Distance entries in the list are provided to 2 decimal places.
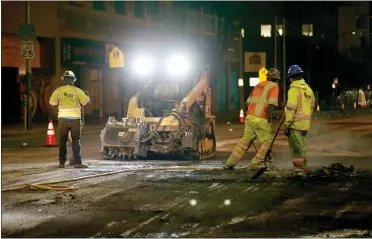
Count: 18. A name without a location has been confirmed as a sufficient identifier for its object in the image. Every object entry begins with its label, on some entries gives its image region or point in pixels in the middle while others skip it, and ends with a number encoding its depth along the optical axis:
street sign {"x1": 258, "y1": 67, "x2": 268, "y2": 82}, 35.53
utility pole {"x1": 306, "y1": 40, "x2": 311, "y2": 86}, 67.68
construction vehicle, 14.87
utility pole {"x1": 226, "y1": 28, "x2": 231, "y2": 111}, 51.32
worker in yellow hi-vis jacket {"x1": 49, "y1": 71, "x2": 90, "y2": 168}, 13.38
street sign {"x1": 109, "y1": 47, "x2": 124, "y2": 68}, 31.44
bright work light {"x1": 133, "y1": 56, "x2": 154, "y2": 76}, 16.44
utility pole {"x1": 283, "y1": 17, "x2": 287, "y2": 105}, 47.88
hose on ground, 10.17
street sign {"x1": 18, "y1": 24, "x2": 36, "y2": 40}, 26.27
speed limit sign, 25.83
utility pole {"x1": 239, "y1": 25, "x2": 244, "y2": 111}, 42.50
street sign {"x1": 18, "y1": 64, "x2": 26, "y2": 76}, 26.52
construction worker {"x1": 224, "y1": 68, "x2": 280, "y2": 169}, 11.70
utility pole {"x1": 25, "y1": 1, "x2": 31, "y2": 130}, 26.71
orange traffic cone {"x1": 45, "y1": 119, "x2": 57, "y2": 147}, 19.84
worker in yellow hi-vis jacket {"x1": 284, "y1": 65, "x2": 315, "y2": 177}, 11.10
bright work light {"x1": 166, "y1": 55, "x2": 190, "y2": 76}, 15.95
